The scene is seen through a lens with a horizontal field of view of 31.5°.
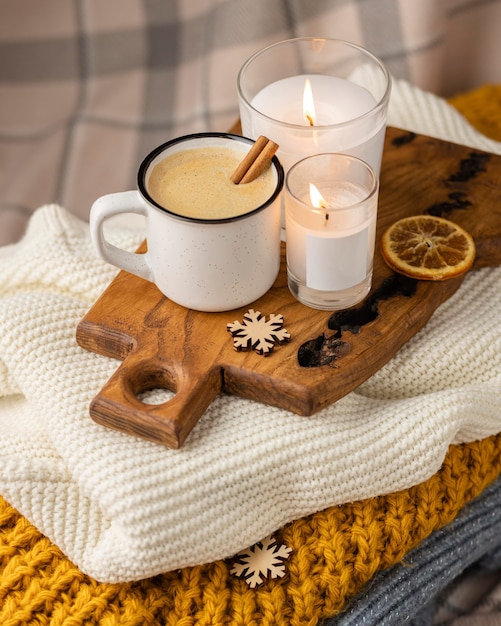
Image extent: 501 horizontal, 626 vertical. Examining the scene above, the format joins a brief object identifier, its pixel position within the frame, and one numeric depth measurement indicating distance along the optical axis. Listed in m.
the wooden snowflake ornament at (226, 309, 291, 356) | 0.73
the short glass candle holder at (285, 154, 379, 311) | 0.72
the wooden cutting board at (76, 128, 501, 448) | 0.70
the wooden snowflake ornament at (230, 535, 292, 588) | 0.72
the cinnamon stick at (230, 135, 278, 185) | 0.73
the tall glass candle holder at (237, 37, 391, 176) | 0.78
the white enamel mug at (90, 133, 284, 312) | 0.70
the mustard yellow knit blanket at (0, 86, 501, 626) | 0.69
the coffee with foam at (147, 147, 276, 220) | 0.72
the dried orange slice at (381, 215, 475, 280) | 0.81
